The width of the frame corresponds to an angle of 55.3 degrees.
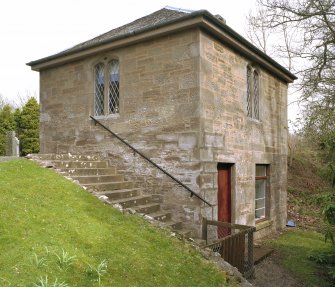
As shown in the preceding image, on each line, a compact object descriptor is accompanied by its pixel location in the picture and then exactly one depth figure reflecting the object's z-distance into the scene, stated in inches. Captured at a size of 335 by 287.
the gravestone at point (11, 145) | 413.7
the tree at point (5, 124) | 885.2
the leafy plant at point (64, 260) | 161.7
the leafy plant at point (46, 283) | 138.6
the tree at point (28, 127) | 897.5
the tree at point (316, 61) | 467.2
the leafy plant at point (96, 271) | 161.0
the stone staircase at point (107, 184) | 290.5
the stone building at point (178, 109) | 303.1
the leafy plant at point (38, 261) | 155.3
